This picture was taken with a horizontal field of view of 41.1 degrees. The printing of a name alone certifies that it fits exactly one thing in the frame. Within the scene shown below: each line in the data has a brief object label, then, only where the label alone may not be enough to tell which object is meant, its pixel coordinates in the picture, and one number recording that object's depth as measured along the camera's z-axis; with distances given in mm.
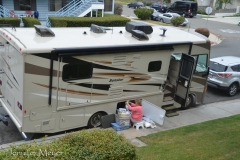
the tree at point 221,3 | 60444
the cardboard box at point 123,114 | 9445
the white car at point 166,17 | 37903
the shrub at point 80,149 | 4629
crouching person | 9664
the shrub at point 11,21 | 21603
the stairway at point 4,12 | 26125
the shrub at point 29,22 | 22816
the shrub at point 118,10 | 38188
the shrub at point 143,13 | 37644
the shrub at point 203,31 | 26495
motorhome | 8125
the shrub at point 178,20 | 33156
